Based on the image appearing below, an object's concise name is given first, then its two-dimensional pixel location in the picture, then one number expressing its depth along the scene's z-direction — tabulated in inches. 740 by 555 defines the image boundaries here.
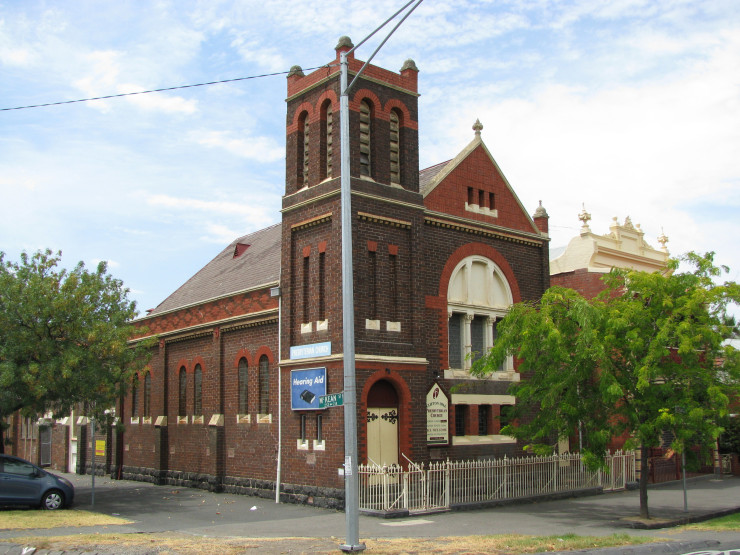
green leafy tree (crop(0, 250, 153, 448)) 856.9
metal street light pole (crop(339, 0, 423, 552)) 544.4
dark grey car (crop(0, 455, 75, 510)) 802.2
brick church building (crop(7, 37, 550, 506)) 860.6
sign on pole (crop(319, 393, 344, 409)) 564.1
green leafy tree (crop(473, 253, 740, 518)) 699.4
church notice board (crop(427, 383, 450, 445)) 892.6
